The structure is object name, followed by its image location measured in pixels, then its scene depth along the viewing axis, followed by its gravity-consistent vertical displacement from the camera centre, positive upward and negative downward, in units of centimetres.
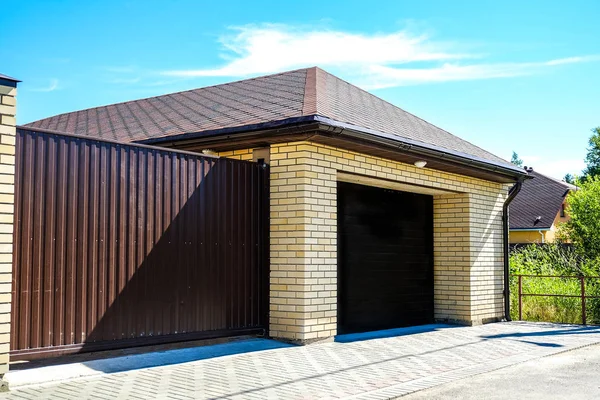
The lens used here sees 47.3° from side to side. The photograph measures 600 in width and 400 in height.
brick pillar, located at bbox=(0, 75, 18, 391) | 621 +48
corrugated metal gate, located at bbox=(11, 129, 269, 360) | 688 -2
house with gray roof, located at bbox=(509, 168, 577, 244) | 3609 +185
